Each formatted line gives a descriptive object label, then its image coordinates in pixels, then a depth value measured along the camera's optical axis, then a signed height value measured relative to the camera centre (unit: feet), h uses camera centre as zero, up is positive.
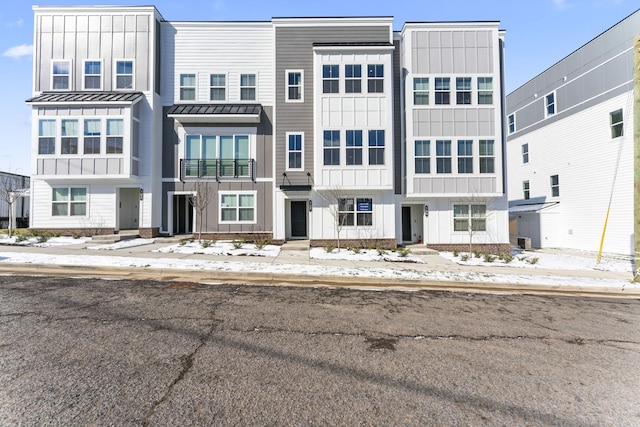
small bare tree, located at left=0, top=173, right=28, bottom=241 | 62.03 +10.64
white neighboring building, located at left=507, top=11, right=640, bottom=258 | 55.47 +15.37
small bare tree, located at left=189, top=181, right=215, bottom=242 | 54.47 +4.34
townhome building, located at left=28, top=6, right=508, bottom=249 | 52.60 +17.32
